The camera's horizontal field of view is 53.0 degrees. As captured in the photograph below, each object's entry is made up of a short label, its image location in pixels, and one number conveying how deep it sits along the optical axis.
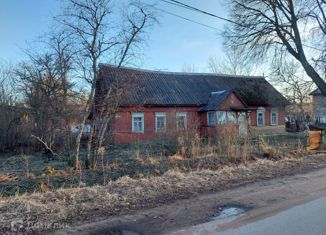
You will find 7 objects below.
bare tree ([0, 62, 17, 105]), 28.20
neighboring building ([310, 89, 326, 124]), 47.25
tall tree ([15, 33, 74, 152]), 13.50
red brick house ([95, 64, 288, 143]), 26.94
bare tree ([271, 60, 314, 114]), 23.37
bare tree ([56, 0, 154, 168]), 11.68
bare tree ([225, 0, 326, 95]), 21.08
